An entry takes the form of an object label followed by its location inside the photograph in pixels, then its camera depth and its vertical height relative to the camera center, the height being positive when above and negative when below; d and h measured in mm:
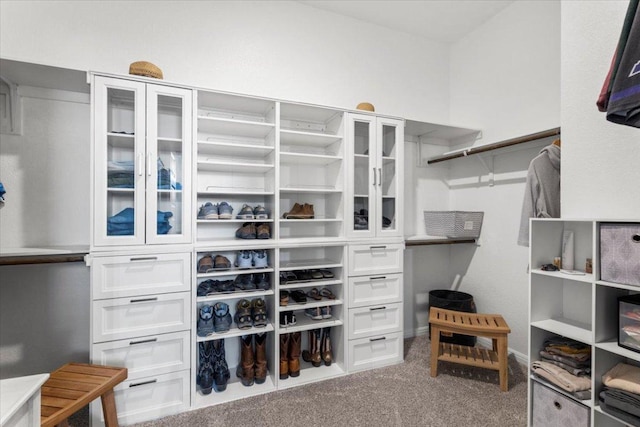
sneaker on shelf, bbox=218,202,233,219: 2066 +11
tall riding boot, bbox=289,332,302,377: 2115 -1014
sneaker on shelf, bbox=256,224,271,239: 2074 -132
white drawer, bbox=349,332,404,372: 2243 -1059
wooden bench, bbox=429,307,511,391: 2005 -846
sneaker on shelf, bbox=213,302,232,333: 1959 -701
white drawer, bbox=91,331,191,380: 1667 -814
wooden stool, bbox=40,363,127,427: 1217 -797
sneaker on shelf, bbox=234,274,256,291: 2055 -489
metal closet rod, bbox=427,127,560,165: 2010 +537
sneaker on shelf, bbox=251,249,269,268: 2068 -318
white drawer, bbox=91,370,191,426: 1683 -1076
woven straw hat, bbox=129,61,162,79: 1769 +845
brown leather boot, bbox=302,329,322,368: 2275 -1047
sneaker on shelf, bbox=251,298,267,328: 2057 -694
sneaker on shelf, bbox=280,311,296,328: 2115 -753
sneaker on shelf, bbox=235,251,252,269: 2043 -321
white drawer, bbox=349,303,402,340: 2246 -821
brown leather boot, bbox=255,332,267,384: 2047 -1016
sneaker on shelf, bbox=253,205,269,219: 2111 -1
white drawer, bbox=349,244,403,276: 2262 -352
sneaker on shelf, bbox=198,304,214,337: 1909 -705
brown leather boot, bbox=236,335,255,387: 2033 -1032
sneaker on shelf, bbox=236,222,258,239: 2075 -128
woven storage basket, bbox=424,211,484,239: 2662 -84
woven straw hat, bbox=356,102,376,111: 2393 +849
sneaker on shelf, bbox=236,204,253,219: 2084 -2
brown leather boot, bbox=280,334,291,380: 2098 -1011
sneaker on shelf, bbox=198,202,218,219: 2033 +4
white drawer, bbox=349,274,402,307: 2254 -585
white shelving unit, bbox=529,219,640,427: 1356 -495
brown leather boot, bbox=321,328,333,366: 2281 -1040
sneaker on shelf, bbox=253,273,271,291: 2092 -481
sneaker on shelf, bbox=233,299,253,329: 2023 -700
